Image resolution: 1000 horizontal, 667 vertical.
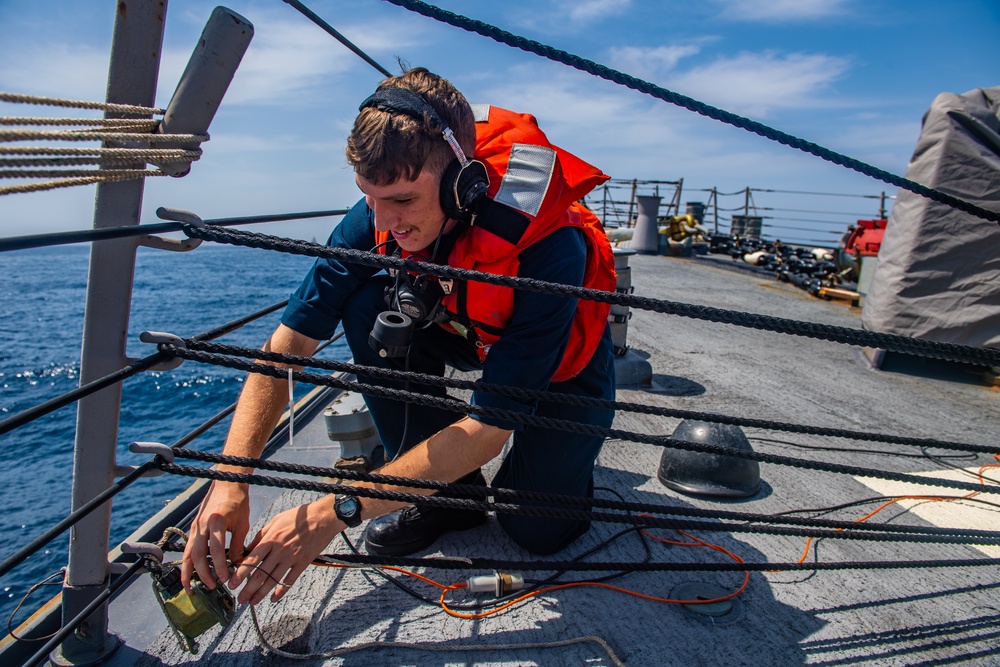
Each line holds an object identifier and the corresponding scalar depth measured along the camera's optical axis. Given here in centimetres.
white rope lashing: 106
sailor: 150
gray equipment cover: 457
